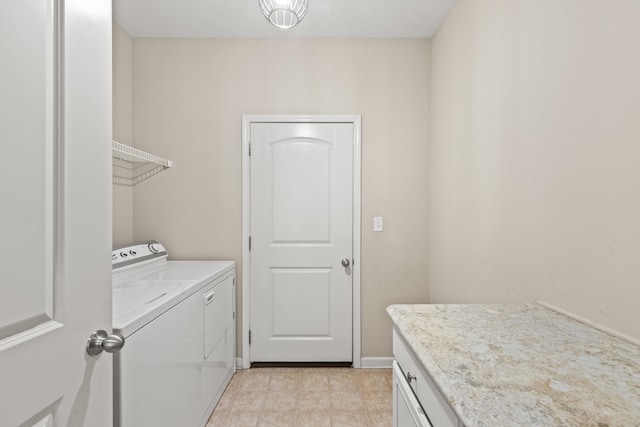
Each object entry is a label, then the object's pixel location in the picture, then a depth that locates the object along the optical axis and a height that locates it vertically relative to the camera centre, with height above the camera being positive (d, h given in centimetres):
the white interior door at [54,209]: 54 +0
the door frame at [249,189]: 256 +18
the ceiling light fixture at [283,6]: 146 +96
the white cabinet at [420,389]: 78 -50
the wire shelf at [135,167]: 222 +34
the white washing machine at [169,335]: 117 -58
